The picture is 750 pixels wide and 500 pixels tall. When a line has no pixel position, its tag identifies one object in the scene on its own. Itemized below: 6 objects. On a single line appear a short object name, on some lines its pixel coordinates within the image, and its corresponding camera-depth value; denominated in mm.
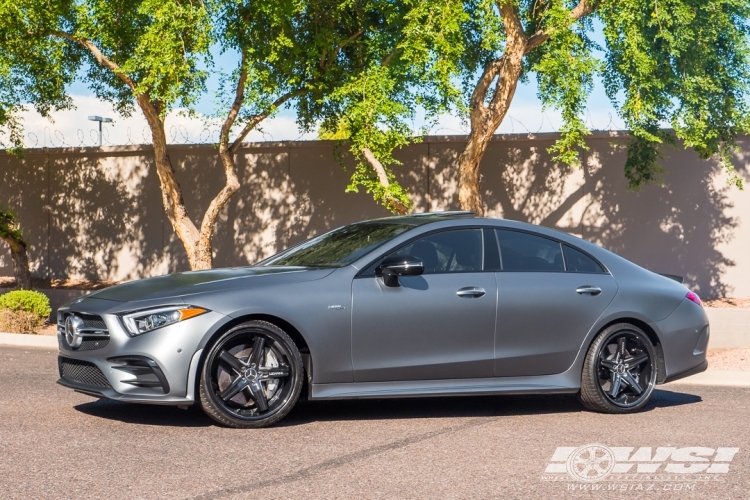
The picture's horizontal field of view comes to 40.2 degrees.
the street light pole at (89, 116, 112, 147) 38706
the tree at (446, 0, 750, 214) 13266
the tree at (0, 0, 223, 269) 13781
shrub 15250
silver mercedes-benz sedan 6992
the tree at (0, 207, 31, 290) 19078
